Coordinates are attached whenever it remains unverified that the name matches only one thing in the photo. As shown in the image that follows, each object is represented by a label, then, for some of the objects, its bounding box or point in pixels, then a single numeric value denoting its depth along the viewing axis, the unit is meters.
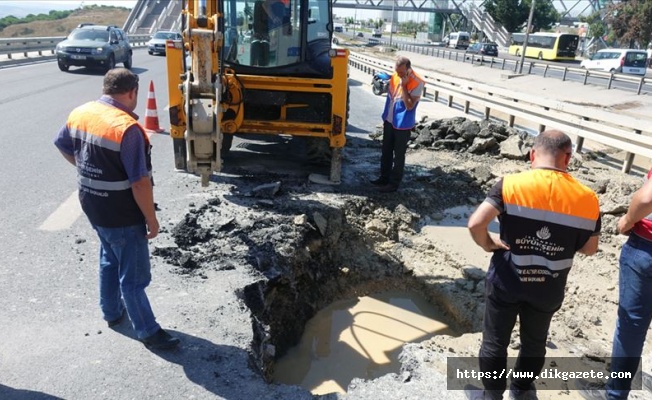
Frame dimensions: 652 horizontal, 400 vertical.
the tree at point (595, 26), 62.38
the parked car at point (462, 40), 67.88
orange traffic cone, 9.95
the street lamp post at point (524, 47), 26.03
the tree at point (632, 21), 44.31
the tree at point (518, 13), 67.62
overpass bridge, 57.81
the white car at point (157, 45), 30.78
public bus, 45.28
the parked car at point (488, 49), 50.19
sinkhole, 4.47
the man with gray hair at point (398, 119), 6.75
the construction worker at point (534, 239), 2.81
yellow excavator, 6.97
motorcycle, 18.05
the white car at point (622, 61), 32.28
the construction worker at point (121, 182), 3.13
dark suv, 18.70
